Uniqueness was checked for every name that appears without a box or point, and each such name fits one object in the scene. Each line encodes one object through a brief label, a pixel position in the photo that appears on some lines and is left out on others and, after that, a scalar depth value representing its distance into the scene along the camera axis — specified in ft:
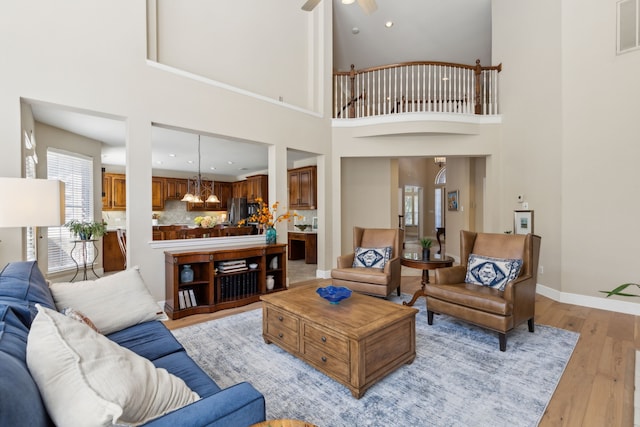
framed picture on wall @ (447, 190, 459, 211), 24.31
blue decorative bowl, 8.43
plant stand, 16.54
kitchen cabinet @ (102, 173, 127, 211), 25.17
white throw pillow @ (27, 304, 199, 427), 2.76
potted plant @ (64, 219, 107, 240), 14.56
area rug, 6.23
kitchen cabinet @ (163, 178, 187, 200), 29.86
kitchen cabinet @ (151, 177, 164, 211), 29.14
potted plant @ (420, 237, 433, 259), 12.61
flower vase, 14.99
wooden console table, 11.91
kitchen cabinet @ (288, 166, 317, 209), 23.49
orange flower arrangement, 14.76
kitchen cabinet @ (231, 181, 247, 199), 32.36
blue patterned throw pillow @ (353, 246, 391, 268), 13.71
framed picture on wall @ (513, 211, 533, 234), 15.41
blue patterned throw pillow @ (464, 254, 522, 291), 10.07
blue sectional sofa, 2.46
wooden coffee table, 6.76
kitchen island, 18.96
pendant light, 22.55
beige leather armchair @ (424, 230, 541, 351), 8.92
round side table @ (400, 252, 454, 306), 12.08
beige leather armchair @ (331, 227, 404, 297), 12.69
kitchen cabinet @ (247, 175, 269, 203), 29.53
